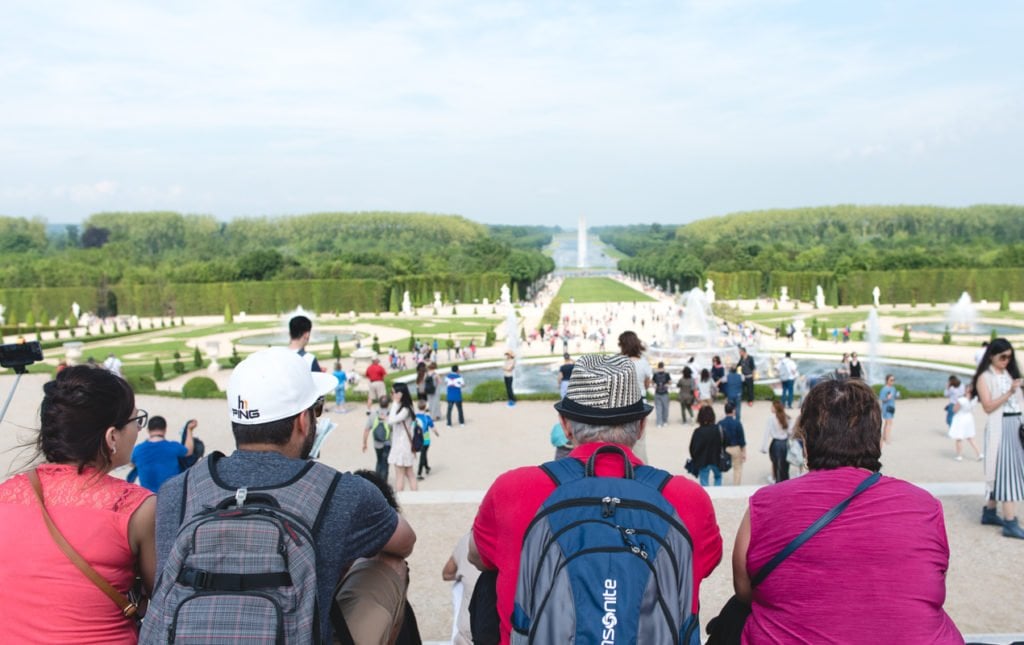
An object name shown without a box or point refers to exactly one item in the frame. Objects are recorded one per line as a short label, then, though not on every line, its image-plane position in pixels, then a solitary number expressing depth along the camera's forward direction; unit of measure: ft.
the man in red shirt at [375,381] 51.93
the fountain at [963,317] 133.80
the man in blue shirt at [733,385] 47.98
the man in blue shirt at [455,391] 52.65
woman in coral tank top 7.84
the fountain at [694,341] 89.20
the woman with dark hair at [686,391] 51.88
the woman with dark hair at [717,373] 55.47
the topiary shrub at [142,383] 74.84
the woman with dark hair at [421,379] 49.11
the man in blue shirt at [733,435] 32.09
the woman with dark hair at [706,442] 29.14
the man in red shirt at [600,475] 7.68
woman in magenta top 7.77
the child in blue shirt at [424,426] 36.67
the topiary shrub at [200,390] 68.90
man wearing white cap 7.33
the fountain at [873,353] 83.35
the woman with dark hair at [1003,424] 20.49
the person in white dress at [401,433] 32.60
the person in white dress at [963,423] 39.01
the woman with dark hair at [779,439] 31.73
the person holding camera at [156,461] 19.48
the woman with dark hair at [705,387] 52.35
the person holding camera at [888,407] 44.43
